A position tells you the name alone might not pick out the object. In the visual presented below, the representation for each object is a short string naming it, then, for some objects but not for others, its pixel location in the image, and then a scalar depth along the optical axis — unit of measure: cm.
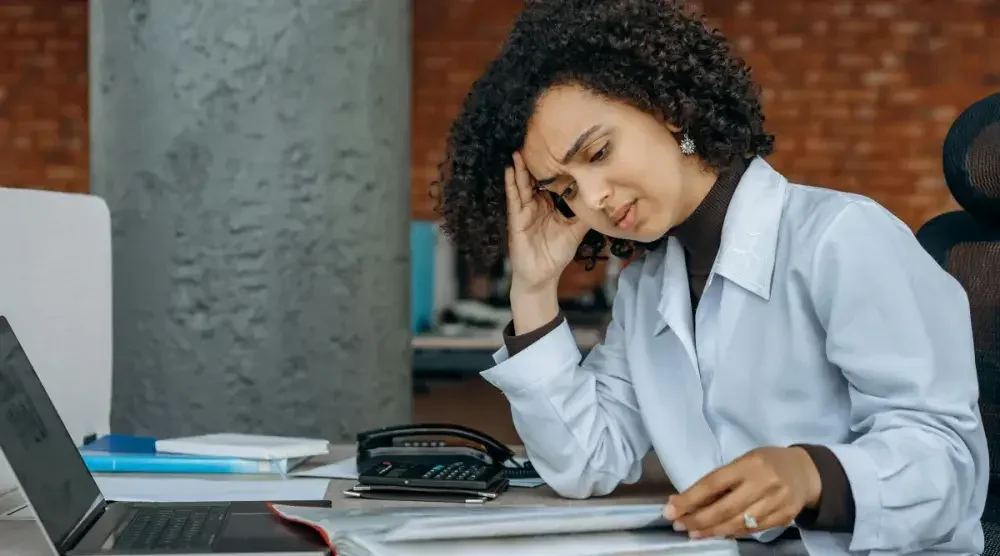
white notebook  140
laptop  95
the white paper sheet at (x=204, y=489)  125
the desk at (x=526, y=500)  106
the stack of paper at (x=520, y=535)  94
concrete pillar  177
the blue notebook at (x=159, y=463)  139
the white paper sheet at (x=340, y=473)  139
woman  105
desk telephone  126
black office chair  145
